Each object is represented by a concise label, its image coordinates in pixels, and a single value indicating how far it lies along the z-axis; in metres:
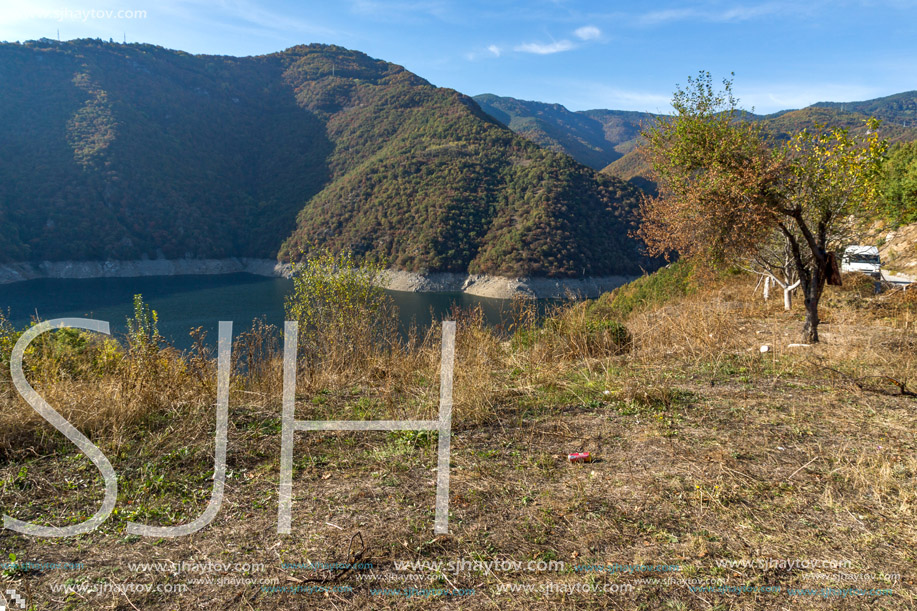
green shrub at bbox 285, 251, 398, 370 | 12.67
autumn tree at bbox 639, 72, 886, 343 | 7.00
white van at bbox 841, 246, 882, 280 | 17.23
